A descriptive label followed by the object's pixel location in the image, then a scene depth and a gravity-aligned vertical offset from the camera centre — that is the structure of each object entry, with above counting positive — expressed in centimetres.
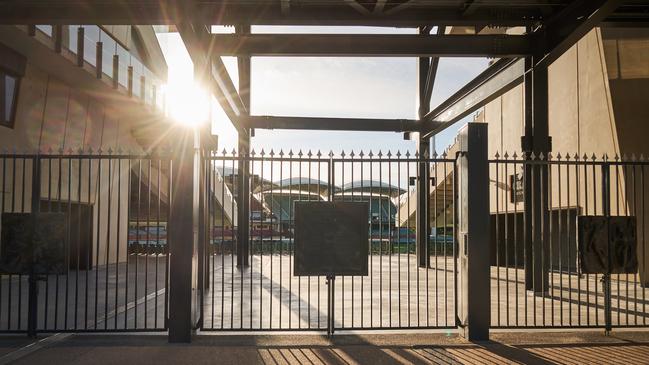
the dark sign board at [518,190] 2248 +126
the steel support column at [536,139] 1330 +195
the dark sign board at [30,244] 850 -38
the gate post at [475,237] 834 -25
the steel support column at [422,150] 2198 +272
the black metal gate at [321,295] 892 -178
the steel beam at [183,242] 816 -34
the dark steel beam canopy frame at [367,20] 1172 +426
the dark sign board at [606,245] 898 -39
